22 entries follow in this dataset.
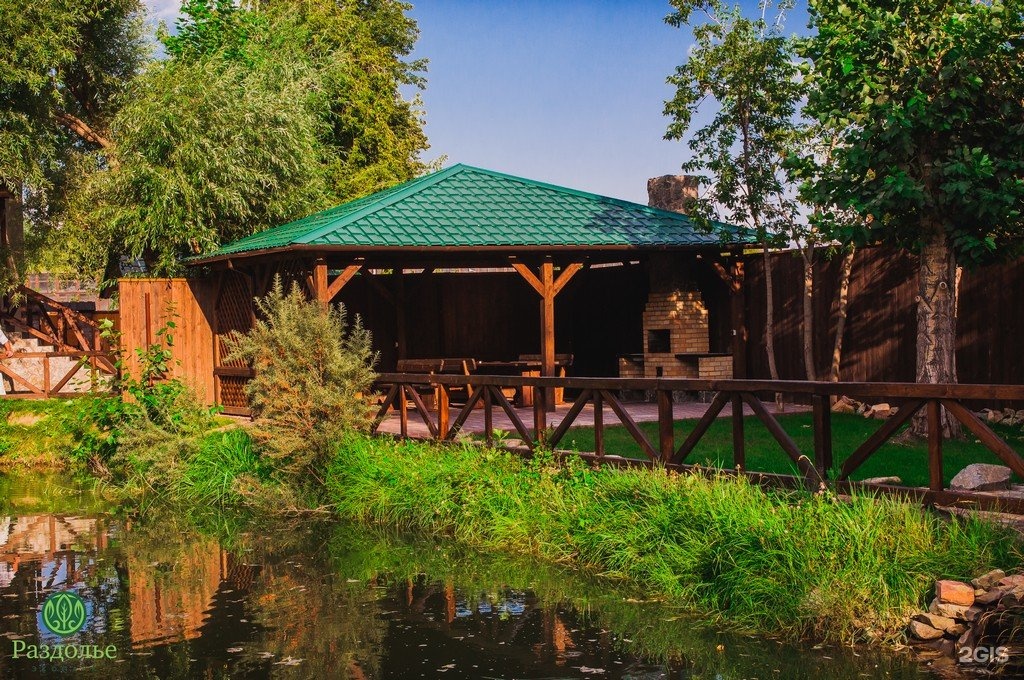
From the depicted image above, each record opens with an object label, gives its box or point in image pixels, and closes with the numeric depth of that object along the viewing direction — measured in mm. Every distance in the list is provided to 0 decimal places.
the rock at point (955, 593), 6531
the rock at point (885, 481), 8252
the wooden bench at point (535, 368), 17672
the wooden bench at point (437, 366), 17469
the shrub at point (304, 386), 12125
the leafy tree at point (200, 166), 21594
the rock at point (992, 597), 6398
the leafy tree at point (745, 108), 15938
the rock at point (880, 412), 14602
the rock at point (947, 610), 6543
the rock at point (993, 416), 13148
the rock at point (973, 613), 6418
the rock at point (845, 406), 15328
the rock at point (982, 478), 8000
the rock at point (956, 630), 6523
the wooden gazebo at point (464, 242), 15523
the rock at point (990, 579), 6551
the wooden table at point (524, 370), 17672
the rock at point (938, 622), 6570
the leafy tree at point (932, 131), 11383
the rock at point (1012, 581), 6410
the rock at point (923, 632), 6598
